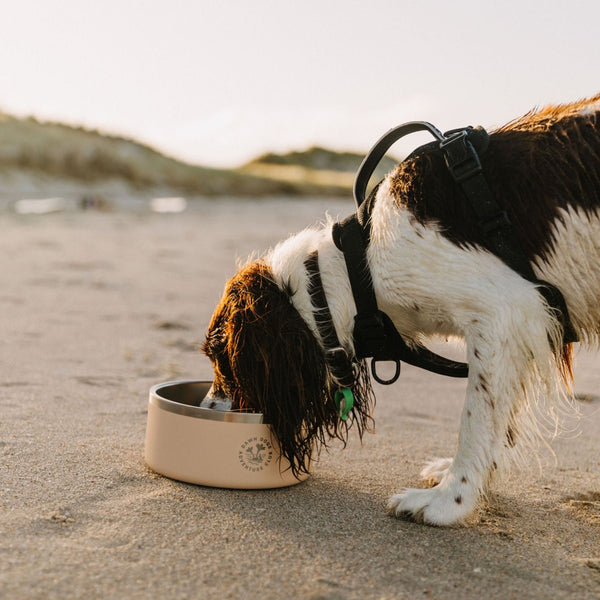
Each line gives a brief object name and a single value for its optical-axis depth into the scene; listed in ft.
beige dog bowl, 7.39
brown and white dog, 7.11
